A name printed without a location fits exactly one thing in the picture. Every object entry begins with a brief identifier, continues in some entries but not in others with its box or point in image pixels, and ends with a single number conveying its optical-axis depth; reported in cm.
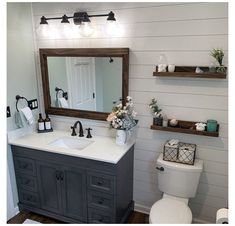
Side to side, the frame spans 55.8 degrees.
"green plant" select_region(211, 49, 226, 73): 182
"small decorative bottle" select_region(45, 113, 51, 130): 267
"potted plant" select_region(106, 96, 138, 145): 214
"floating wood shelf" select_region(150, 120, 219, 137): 197
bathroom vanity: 203
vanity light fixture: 220
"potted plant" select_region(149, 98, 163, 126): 217
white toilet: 185
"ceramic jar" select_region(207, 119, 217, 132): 197
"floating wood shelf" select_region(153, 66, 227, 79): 183
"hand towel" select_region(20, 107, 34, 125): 243
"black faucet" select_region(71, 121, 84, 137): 250
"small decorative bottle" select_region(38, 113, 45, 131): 264
